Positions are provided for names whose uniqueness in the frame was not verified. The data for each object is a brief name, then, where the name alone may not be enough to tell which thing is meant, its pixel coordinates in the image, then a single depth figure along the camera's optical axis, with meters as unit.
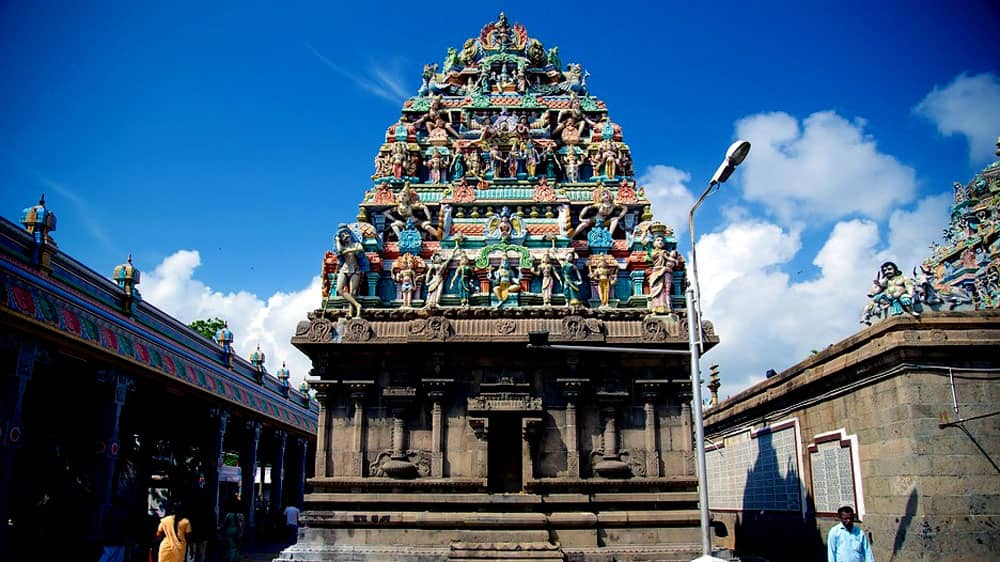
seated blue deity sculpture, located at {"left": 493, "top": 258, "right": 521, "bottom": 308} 19.48
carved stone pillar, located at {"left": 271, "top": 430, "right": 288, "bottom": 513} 33.31
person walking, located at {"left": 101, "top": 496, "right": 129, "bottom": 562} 13.68
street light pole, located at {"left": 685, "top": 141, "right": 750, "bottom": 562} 10.49
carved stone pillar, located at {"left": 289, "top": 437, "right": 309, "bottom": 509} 38.00
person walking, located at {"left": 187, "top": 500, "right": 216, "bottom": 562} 15.78
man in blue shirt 9.96
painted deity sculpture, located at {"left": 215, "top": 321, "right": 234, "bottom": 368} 27.66
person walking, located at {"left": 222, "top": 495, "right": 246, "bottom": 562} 18.02
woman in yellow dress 10.27
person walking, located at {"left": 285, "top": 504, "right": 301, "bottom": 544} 26.12
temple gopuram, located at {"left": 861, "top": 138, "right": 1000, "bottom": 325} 28.25
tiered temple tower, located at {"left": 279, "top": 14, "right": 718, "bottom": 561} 16.33
